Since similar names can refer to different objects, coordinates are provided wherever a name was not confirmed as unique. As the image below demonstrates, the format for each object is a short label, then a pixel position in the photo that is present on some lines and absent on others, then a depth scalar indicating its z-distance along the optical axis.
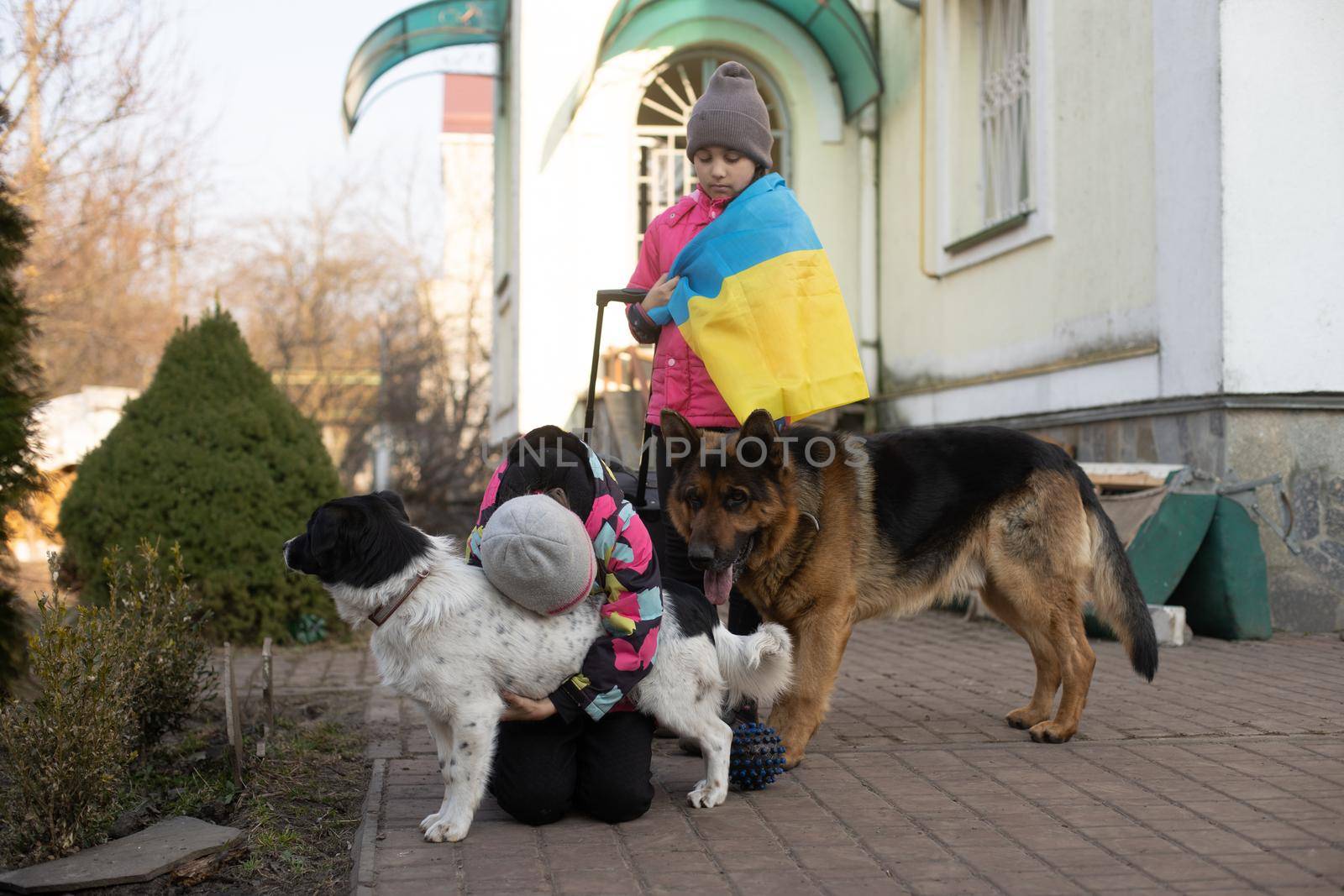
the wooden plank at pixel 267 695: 4.89
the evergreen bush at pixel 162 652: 4.48
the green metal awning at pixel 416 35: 12.11
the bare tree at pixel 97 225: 11.73
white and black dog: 3.35
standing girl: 4.29
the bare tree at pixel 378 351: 14.26
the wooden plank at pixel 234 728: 4.30
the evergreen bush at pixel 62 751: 3.54
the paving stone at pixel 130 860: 3.34
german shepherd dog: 4.32
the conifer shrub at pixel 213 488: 7.28
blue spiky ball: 3.90
